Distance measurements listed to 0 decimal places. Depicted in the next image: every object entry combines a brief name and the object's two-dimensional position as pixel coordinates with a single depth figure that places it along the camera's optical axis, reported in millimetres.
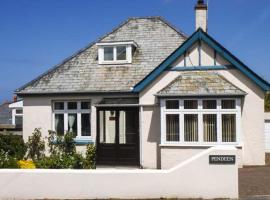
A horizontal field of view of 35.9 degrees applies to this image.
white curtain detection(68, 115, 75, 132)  20234
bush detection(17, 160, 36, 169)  15172
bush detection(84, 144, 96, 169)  18683
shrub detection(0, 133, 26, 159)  18766
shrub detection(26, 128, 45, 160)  20047
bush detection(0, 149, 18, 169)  14392
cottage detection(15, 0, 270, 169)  17078
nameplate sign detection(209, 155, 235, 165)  11125
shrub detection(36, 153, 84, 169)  16281
